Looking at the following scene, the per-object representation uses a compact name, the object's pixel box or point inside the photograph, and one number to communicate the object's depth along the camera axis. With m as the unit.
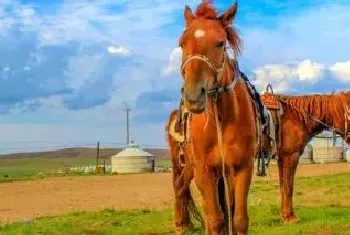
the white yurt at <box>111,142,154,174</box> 41.88
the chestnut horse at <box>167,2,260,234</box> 6.08
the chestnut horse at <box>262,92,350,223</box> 11.53
